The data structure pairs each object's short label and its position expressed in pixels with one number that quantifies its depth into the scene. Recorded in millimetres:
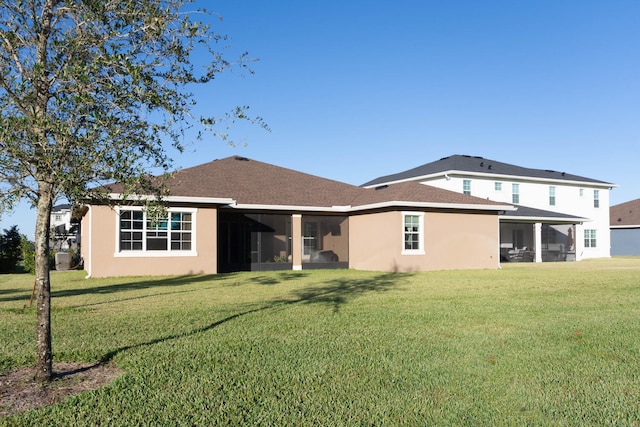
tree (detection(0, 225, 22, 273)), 25969
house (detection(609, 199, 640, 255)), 47125
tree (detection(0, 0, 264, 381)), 5508
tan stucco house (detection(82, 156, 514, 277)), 20062
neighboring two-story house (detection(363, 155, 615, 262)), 33625
